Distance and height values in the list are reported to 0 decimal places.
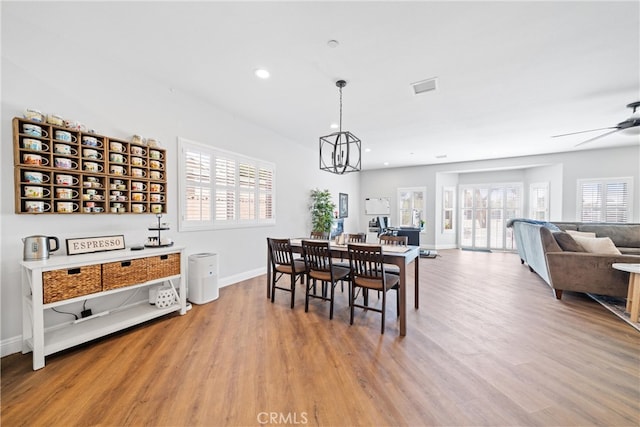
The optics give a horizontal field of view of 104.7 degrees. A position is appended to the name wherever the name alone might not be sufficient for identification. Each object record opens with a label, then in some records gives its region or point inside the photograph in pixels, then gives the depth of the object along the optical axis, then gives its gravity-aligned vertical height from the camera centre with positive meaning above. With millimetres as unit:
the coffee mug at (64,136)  2283 +679
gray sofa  3141 -791
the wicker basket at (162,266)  2652 -645
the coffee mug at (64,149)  2277 +552
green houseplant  6047 -82
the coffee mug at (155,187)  3012 +261
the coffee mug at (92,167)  2471 +424
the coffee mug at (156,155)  3004 +663
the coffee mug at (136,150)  2816 +671
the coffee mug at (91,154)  2457 +552
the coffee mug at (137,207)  2843 +15
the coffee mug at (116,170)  2670 +423
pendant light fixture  2855 +1457
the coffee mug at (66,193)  2303 +143
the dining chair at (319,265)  2924 -699
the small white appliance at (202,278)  3287 -941
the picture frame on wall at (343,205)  7847 +119
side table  2714 -912
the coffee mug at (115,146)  2646 +671
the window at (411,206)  8281 +97
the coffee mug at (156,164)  3004 +547
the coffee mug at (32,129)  2107 +681
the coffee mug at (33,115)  2125 +810
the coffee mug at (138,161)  2824 +547
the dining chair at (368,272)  2591 -701
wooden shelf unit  2131 +352
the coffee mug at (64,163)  2287 +427
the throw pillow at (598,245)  3375 -509
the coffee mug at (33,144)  2115 +557
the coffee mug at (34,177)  2137 +273
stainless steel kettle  2064 -334
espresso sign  2283 -353
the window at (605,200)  5828 +228
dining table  2512 -548
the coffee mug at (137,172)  2828 +420
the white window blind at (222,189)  3480 +322
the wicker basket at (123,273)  2305 -638
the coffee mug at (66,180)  2297 +271
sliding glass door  7695 -155
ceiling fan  3446 +1238
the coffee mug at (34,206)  2139 +19
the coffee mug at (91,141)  2451 +682
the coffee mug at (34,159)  2125 +427
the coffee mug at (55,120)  2232 +809
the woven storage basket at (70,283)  1964 -628
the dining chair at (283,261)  3199 -708
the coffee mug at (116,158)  2659 +552
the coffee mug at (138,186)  2832 +261
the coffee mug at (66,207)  2305 +12
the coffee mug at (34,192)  2135 +146
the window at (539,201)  7008 +235
